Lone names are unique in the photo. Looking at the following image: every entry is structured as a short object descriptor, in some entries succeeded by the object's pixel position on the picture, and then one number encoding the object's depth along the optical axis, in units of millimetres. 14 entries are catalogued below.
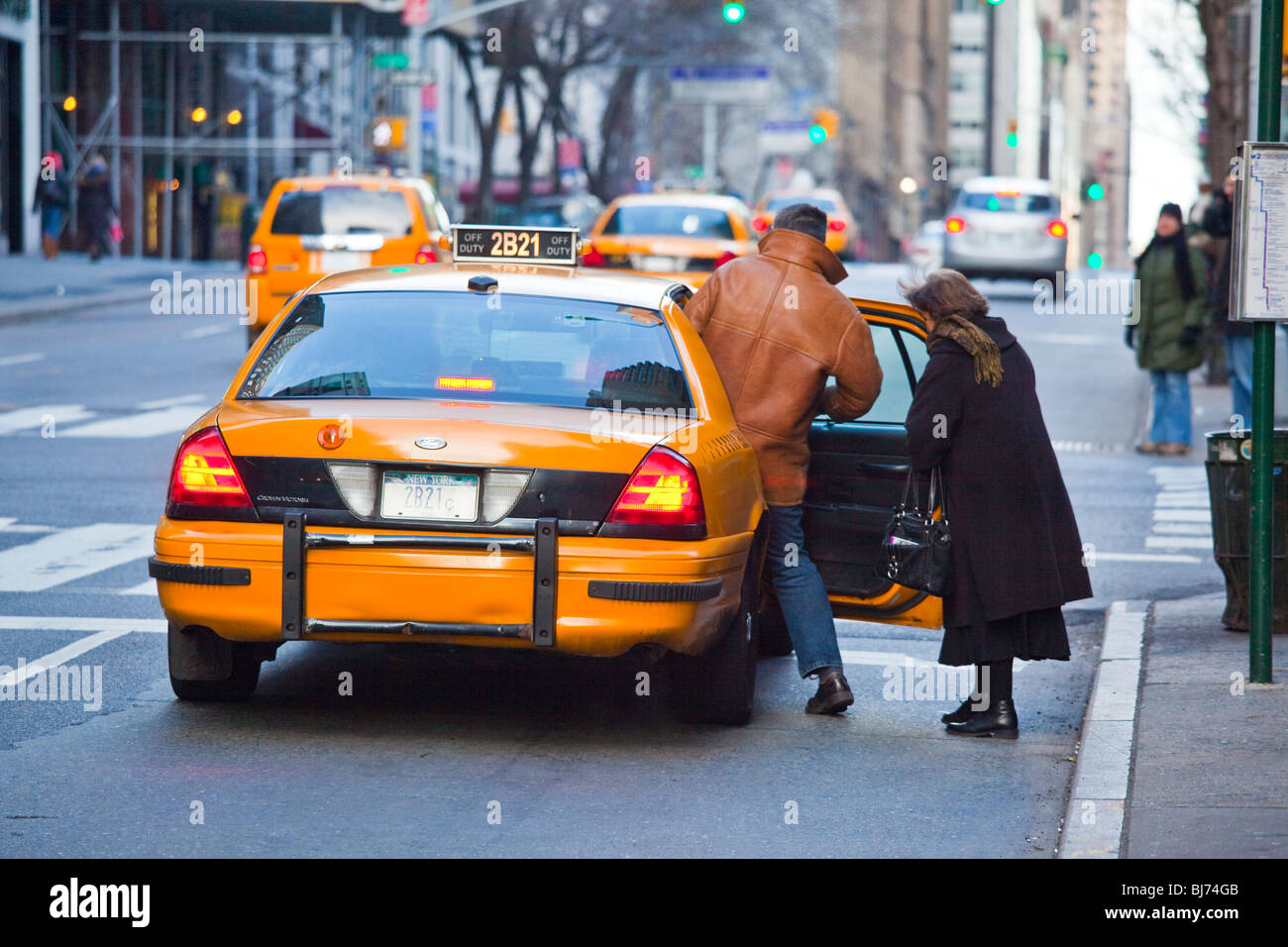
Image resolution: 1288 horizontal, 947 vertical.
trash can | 8602
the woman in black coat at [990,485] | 6973
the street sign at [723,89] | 68306
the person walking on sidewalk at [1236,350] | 14312
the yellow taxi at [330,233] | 19812
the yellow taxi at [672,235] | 20531
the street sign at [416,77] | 40094
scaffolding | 43531
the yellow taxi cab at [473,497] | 6258
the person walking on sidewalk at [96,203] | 38875
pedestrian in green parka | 15578
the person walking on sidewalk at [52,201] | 38031
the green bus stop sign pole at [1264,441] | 7293
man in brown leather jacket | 7207
